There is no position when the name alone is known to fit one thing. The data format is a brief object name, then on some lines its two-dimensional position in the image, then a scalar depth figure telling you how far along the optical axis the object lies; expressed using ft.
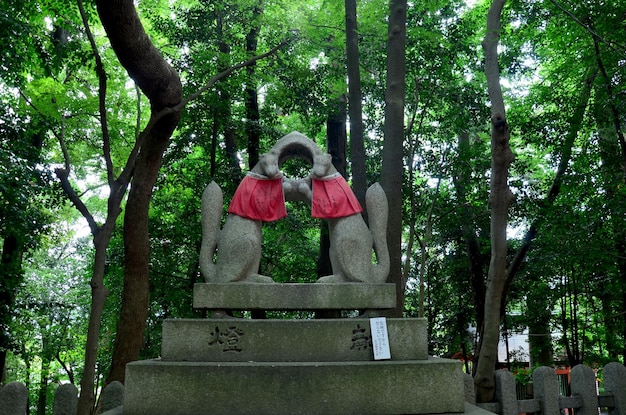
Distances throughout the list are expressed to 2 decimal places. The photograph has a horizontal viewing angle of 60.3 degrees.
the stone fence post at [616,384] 19.48
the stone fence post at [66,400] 16.53
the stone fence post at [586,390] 19.35
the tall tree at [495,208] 21.84
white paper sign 13.17
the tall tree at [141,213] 22.77
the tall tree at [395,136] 23.34
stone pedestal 12.33
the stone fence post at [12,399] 14.56
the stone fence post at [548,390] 18.85
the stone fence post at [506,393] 18.63
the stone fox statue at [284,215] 14.48
